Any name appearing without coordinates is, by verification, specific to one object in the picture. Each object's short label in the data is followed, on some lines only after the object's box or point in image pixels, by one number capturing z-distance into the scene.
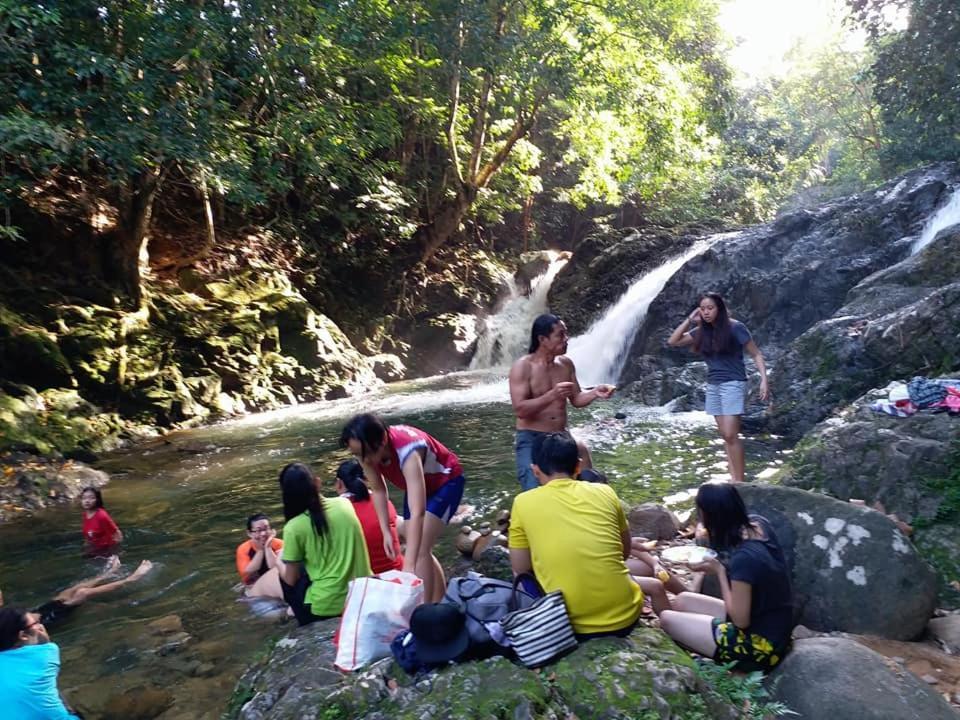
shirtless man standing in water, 4.77
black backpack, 2.93
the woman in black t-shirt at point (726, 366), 5.88
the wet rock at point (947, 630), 3.66
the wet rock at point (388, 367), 19.11
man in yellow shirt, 3.07
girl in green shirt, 3.93
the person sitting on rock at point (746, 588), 3.21
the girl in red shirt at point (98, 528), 6.80
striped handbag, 2.90
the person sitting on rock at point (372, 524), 4.62
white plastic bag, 3.17
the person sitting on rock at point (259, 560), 5.45
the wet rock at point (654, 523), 5.45
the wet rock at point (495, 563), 4.80
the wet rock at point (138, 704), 4.05
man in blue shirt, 3.10
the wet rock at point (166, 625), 5.11
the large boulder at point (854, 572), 3.73
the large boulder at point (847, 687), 2.78
